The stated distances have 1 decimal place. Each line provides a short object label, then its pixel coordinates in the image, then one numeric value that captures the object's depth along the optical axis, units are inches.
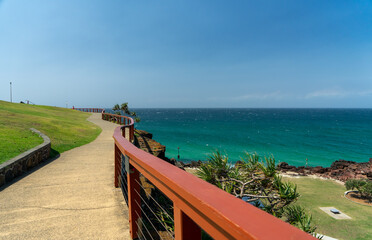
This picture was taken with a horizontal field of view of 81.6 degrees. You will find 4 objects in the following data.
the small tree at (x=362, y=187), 802.0
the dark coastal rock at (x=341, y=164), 1402.1
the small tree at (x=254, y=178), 317.1
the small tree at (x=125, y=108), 1611.7
